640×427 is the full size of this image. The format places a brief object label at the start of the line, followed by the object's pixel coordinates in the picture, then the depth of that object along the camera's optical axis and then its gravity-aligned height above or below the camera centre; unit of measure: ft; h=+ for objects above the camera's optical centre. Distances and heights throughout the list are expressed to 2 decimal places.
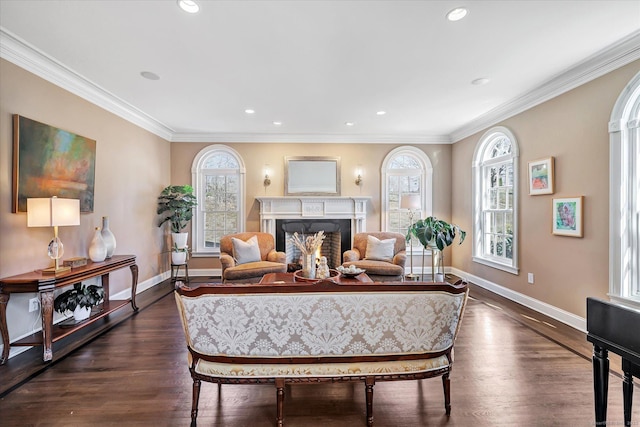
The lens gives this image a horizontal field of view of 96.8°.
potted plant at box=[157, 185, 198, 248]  16.38 +0.53
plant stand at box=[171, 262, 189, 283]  16.76 -3.45
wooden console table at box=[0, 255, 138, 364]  7.63 -2.18
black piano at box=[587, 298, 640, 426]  4.07 -1.94
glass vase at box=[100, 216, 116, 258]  11.04 -0.84
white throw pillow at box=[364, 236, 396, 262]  15.12 -1.83
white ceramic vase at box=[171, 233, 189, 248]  16.51 -1.33
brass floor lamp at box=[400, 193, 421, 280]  16.25 +0.79
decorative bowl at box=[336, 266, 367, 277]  11.19 -2.22
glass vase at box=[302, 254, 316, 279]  10.48 -1.86
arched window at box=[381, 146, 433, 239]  18.76 +2.19
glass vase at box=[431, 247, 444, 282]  16.29 -3.23
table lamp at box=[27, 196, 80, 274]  7.95 +0.04
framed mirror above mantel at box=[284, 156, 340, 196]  18.38 +2.59
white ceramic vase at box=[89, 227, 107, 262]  10.33 -1.19
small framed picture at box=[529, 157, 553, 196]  11.08 +1.58
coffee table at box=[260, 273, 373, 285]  10.90 -2.46
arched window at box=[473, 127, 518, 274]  13.37 +0.84
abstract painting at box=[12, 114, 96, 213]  8.52 +1.80
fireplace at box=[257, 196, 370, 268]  18.06 -0.01
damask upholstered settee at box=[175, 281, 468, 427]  5.22 -2.18
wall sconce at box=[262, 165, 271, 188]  18.29 +2.46
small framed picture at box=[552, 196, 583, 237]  9.94 -0.02
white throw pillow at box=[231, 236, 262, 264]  14.30 -1.81
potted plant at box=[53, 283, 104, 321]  9.04 -2.75
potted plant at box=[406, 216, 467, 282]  14.58 -0.89
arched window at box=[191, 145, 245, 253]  18.40 +1.12
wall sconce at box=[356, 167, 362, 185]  18.57 +2.67
